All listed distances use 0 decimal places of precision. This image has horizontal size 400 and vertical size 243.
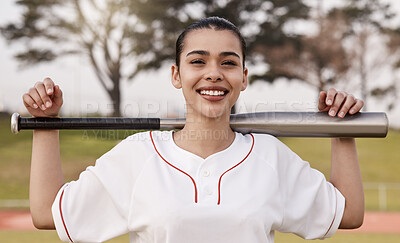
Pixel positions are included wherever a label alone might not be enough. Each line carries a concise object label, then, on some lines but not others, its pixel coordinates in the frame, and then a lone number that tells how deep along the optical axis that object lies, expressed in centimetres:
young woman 172
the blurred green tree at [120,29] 2089
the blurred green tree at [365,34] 2595
